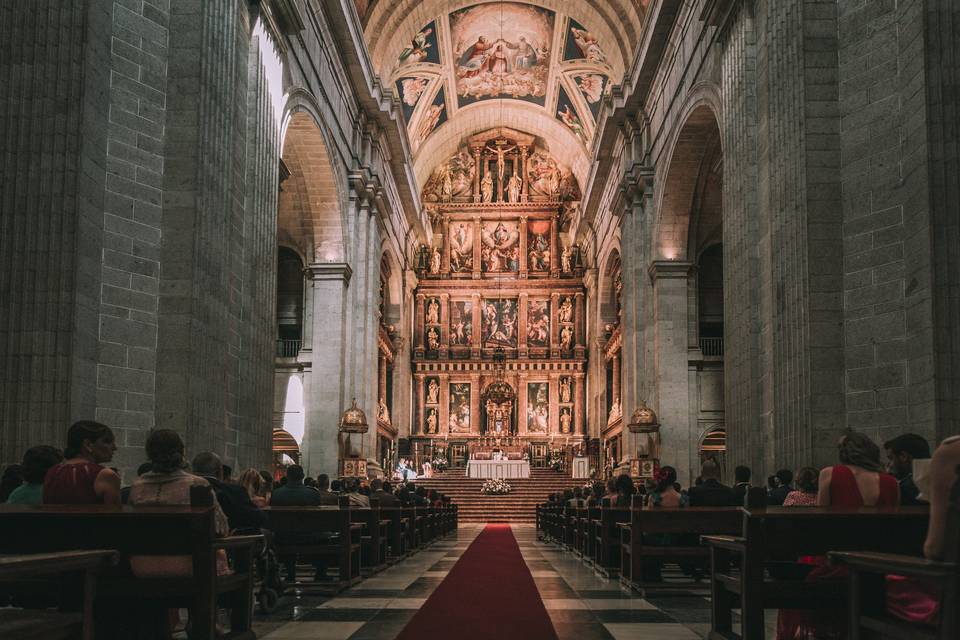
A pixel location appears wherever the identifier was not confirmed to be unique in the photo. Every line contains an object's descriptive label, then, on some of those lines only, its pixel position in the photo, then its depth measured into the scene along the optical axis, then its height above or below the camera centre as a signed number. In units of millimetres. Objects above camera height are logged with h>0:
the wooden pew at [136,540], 4473 -509
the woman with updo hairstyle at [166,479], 5234 -275
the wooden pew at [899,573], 3188 -553
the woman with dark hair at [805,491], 6707 -403
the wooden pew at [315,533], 8648 -944
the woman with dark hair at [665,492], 10234 -619
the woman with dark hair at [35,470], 5984 -256
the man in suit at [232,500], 6555 -468
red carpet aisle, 6254 -1307
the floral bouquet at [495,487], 31094 -1748
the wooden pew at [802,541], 4508 -490
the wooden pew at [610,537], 10648 -1120
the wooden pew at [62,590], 3203 -647
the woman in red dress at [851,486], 5137 -272
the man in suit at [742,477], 10779 -479
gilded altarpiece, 37875 +4600
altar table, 32438 -1254
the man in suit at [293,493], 9891 -631
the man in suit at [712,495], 9703 -602
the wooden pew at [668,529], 8500 -826
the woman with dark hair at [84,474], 5145 -239
